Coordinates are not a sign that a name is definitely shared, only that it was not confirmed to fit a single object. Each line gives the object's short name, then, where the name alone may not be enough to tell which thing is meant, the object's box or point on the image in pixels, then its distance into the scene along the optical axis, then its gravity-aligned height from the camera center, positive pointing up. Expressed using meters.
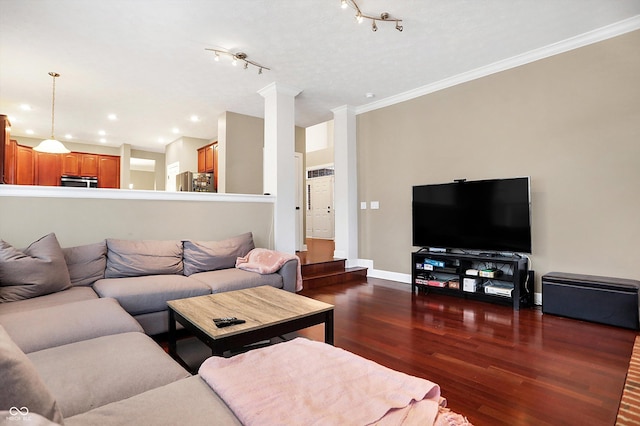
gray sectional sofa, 0.93 -0.56
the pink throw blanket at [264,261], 3.41 -0.45
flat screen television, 3.62 +0.04
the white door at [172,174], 7.68 +1.10
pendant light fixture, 4.77 +1.06
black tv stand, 3.60 -0.71
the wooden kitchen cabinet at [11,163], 6.01 +1.10
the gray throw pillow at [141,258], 3.06 -0.37
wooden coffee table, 1.83 -0.61
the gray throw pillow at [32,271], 2.33 -0.37
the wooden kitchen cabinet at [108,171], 8.16 +1.22
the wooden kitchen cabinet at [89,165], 7.87 +1.34
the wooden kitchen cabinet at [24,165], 6.93 +1.18
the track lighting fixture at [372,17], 2.80 +1.83
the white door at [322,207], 9.78 +0.37
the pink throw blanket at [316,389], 0.98 -0.57
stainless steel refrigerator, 6.27 +0.72
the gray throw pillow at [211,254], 3.42 -0.37
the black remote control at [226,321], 1.88 -0.60
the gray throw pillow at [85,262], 2.85 -0.38
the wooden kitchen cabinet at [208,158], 6.55 +1.28
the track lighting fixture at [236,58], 3.64 +1.85
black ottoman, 2.88 -0.75
